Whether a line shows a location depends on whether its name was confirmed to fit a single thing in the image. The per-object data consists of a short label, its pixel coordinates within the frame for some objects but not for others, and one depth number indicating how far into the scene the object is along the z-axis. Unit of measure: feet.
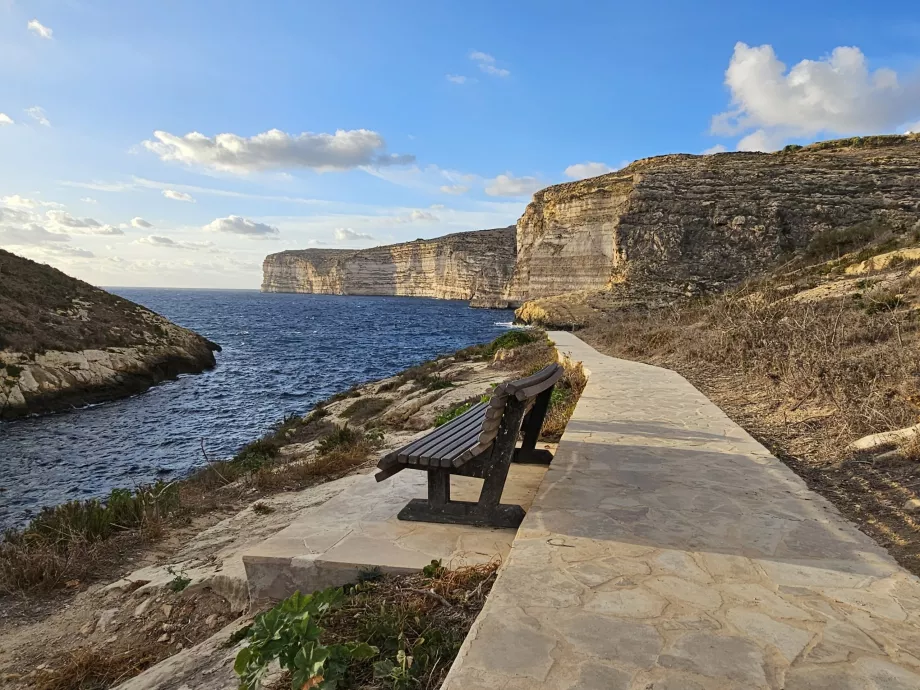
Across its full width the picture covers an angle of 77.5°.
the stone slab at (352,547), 11.36
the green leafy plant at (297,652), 7.30
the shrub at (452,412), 27.43
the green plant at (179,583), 13.98
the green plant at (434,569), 10.78
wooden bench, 12.29
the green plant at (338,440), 28.30
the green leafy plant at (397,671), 7.81
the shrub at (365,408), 40.85
